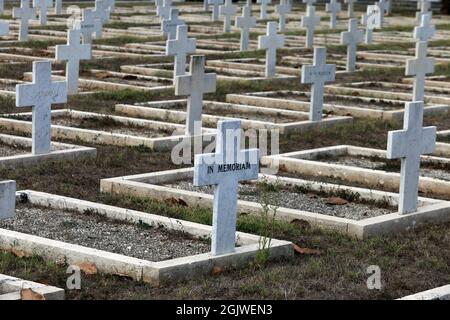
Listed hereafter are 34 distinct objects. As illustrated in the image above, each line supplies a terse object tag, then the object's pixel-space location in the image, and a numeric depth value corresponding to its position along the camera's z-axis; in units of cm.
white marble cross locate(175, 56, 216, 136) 1332
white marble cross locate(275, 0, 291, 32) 3061
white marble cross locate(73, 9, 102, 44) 2128
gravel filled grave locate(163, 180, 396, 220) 1027
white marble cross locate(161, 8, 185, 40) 2278
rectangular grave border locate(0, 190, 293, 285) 801
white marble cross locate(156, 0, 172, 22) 2852
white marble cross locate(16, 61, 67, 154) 1196
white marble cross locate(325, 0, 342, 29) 3247
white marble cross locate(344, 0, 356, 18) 3753
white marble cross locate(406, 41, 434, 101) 1645
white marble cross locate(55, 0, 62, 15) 3453
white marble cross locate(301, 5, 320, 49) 2655
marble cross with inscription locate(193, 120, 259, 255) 835
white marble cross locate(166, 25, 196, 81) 1811
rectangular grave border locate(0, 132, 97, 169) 1173
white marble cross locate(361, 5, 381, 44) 2828
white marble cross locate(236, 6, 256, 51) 2509
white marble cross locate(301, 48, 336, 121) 1511
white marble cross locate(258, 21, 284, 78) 1977
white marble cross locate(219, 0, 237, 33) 2934
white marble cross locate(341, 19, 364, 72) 2175
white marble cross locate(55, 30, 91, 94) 1678
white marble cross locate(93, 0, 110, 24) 2652
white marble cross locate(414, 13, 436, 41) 2247
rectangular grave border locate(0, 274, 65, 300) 730
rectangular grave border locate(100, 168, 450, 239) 955
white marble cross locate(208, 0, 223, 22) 3416
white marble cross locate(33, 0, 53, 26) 2864
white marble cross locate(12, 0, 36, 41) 2481
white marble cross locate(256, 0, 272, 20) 3441
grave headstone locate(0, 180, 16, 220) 756
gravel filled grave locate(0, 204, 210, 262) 873
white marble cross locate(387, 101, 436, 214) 982
